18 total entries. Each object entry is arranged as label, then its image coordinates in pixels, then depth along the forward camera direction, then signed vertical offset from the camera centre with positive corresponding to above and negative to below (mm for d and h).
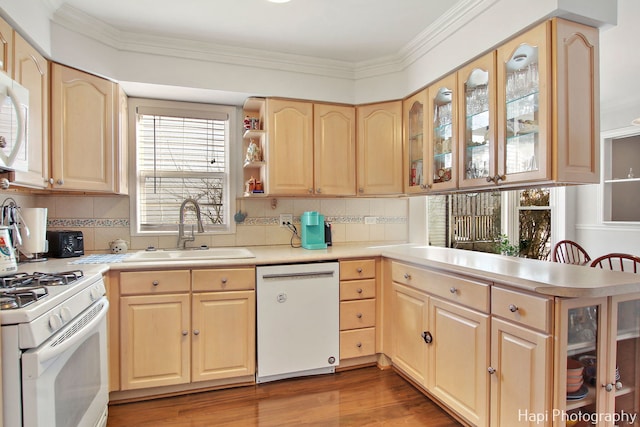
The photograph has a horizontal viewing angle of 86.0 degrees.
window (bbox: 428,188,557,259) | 3713 -138
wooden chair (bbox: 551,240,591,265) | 3680 -491
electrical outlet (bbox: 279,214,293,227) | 3035 -67
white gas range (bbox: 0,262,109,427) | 1077 -484
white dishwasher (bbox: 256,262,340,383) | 2324 -754
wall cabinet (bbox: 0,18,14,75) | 1607 +797
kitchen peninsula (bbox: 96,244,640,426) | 1377 -558
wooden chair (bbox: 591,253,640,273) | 2512 -520
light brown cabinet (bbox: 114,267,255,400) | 2104 -738
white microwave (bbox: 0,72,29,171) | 1395 +377
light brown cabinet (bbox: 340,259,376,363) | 2506 -719
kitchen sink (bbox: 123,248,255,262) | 2326 -308
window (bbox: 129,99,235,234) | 2762 +407
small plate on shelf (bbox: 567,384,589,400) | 1406 -757
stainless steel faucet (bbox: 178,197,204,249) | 2664 -117
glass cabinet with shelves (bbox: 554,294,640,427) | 1371 -614
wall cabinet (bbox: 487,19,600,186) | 1660 +533
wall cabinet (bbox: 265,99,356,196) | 2695 +509
